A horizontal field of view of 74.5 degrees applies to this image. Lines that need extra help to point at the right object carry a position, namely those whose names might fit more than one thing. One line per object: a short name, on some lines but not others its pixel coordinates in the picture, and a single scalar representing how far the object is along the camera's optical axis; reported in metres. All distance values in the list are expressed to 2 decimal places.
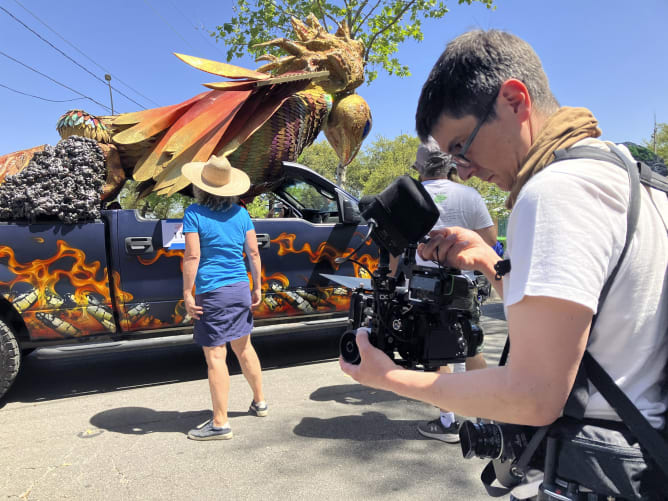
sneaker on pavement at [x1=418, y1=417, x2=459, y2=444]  2.77
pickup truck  3.31
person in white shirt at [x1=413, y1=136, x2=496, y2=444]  2.60
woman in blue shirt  2.82
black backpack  0.75
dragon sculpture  4.17
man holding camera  0.69
